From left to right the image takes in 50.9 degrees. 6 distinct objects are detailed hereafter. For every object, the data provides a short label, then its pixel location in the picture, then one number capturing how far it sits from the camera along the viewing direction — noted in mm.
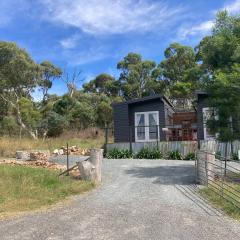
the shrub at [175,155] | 12253
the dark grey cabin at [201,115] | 13715
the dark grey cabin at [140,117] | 15246
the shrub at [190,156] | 12044
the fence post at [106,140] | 13520
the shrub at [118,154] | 13018
